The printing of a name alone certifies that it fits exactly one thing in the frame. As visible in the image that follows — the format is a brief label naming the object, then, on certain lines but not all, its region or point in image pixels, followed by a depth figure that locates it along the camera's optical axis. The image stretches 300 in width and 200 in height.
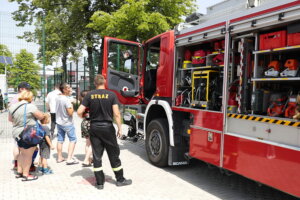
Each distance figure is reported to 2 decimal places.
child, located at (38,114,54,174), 5.23
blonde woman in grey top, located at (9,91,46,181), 4.79
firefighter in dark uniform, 4.59
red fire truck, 3.37
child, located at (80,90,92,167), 5.88
